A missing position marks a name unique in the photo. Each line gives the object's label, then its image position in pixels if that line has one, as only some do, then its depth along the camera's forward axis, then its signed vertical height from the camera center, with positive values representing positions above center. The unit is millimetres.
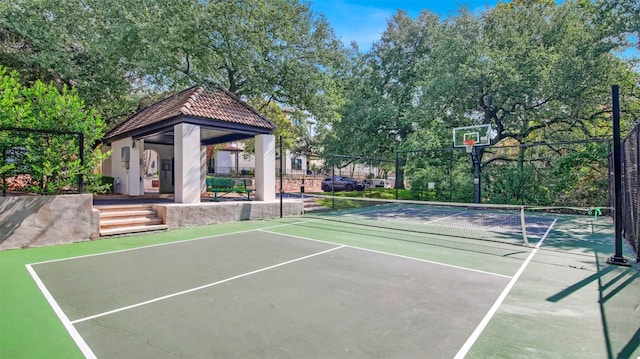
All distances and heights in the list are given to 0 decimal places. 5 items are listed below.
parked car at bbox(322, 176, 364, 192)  29906 -333
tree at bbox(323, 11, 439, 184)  24047 +7110
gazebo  11602 +2056
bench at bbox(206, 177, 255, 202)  14357 -199
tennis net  10438 -1673
